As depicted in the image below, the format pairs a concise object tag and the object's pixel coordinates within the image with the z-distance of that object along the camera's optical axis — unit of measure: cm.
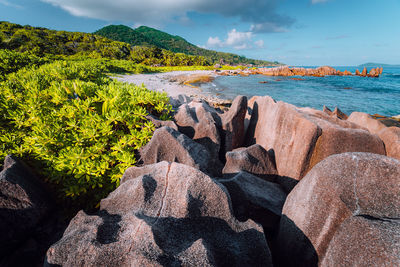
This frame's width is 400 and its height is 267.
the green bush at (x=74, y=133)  334
